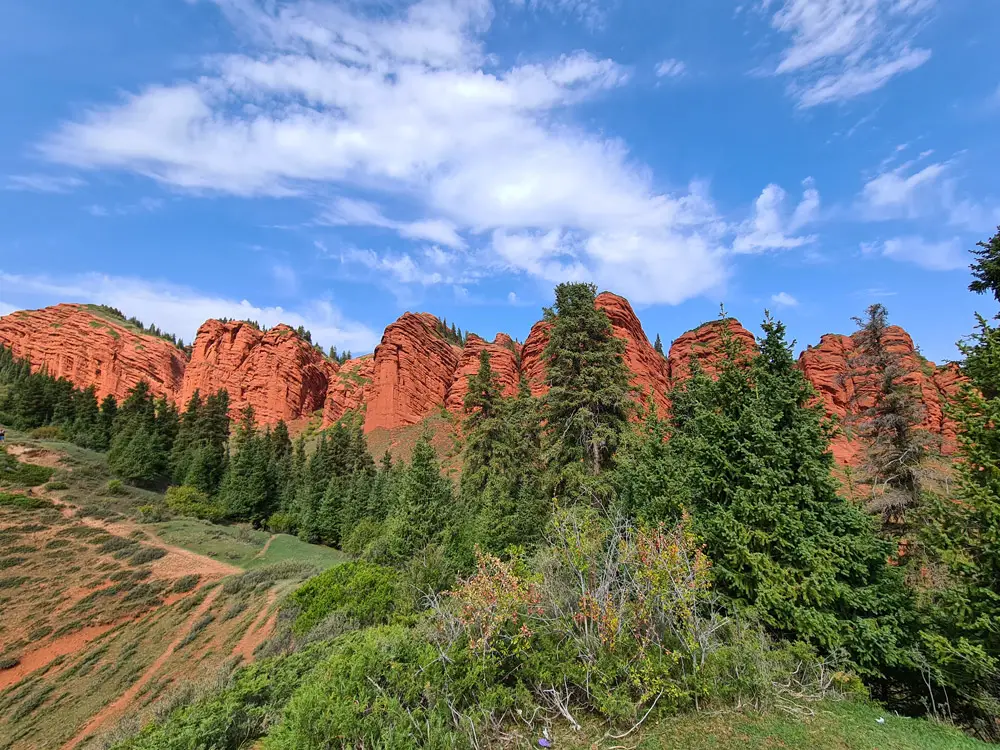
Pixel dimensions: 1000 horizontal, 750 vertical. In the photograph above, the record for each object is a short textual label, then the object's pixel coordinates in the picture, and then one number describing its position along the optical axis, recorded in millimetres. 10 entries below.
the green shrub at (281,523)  45344
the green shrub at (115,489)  41138
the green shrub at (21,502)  32562
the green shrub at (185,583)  25047
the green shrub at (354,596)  15141
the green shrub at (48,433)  55688
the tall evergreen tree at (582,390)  16516
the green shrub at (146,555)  28439
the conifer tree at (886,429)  14234
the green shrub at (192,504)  41469
